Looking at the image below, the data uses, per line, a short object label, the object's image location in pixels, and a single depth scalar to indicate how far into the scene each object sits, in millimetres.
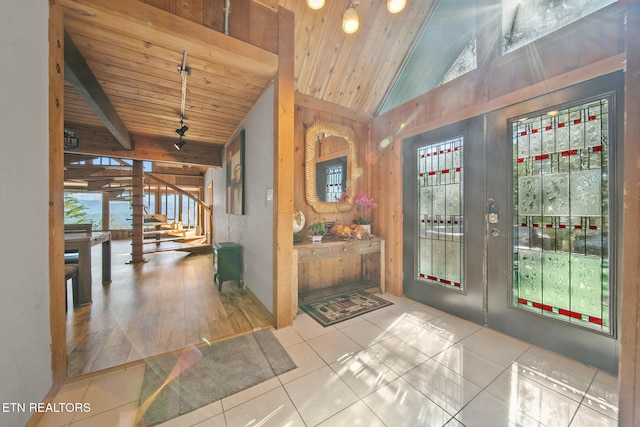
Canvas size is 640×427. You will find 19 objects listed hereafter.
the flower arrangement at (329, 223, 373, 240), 2999
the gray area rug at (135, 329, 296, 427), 1398
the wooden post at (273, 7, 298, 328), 2277
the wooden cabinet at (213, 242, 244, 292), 3389
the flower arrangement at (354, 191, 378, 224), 3221
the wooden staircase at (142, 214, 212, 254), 5784
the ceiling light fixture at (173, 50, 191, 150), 2165
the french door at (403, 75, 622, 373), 1694
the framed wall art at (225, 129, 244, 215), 3443
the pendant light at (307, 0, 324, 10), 2121
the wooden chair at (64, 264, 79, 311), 2707
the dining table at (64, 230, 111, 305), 2766
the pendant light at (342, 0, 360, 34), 2281
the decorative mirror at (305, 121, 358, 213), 3102
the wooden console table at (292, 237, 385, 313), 2523
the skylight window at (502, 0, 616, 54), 1818
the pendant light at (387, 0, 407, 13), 2168
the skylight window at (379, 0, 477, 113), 2564
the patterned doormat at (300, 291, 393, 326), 2527
